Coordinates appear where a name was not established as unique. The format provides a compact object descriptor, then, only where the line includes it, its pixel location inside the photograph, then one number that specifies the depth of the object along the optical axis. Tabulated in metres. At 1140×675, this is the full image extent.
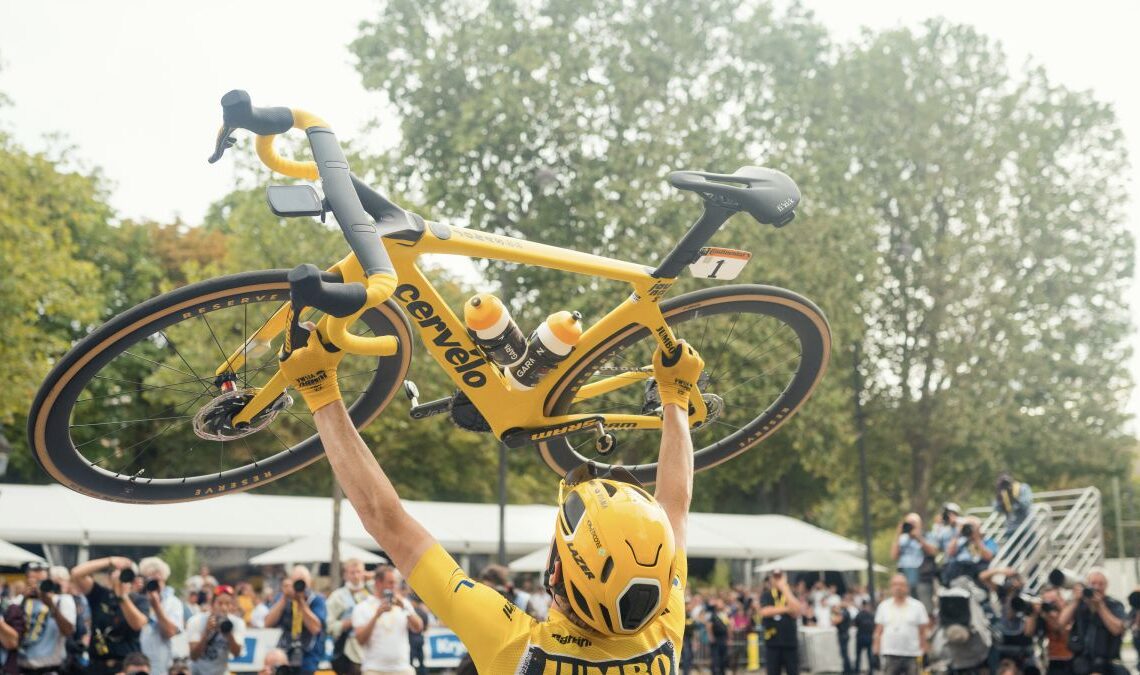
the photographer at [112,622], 10.59
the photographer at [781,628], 16.27
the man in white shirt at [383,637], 11.02
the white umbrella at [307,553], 23.25
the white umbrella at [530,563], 25.27
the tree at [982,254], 32.25
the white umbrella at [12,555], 17.97
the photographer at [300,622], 11.17
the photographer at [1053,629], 12.22
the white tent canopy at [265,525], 23.20
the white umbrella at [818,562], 28.69
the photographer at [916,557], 14.45
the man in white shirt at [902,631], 14.48
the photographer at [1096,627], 11.59
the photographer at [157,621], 10.91
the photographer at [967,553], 13.49
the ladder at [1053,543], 17.27
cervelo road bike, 4.21
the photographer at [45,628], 10.96
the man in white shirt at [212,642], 11.39
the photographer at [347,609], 11.44
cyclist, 2.68
